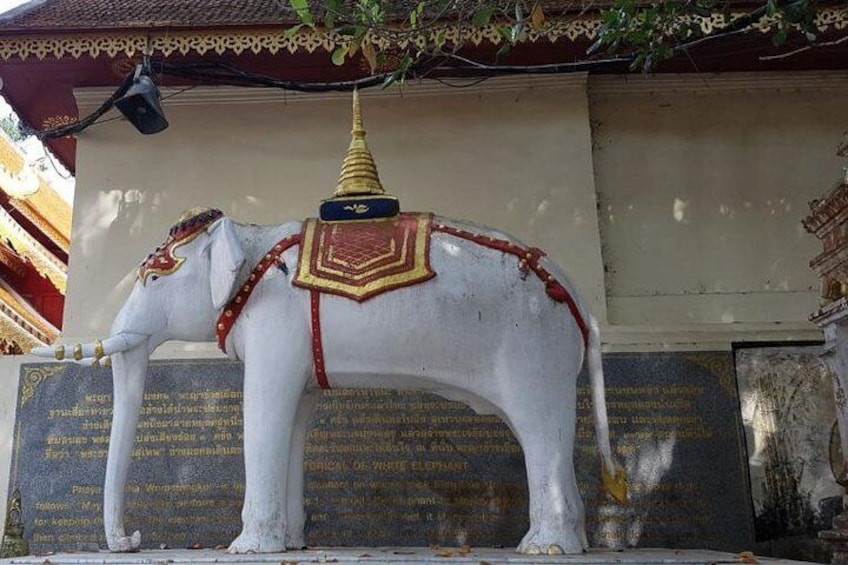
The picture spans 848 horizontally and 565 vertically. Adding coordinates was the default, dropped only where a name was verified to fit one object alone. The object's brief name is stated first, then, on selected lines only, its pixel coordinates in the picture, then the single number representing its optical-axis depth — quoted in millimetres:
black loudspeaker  4965
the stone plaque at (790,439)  4996
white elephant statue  3400
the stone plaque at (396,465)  4828
